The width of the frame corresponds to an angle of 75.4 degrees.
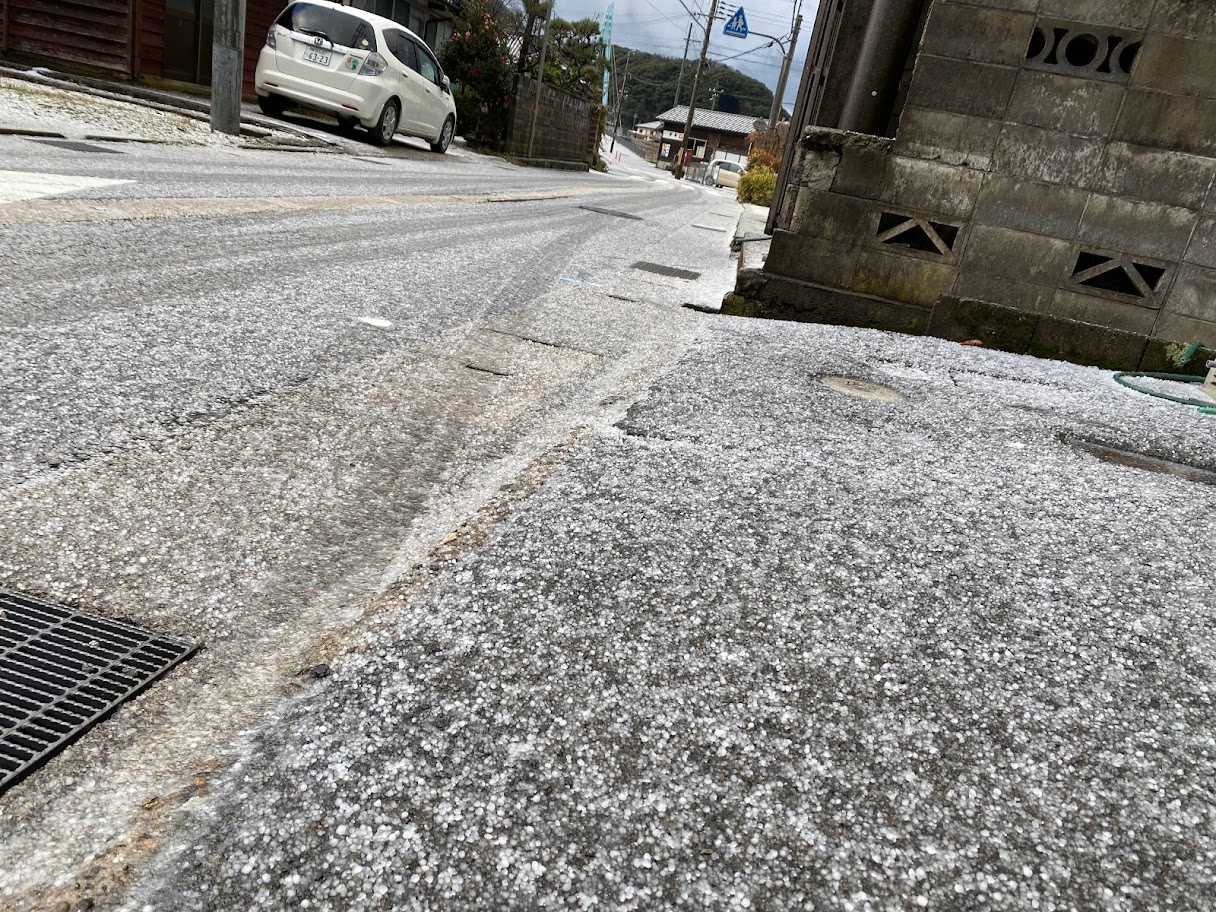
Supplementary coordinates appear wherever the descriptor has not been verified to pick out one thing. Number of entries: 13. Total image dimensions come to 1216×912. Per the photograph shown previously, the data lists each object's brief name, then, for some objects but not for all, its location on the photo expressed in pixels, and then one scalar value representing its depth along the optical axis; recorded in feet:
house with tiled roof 240.53
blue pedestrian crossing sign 120.06
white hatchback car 41.65
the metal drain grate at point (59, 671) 4.14
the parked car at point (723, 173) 146.20
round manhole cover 12.39
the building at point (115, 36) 46.60
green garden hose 14.16
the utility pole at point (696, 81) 155.33
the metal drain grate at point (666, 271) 23.07
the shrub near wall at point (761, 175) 56.17
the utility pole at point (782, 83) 129.69
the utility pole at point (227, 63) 34.37
